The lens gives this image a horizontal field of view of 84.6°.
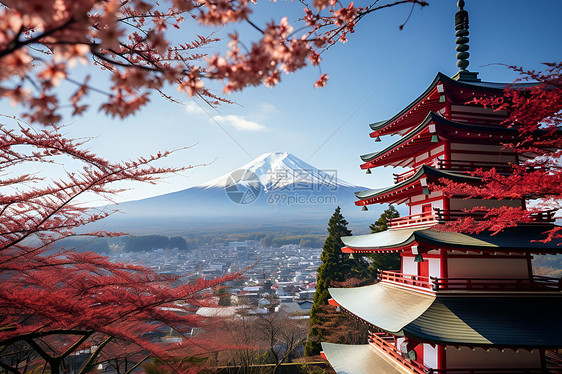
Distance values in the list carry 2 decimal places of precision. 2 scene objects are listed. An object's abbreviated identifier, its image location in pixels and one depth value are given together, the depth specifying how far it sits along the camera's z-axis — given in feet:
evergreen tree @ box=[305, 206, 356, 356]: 52.90
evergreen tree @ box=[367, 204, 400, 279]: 63.10
